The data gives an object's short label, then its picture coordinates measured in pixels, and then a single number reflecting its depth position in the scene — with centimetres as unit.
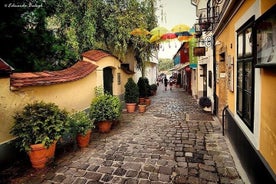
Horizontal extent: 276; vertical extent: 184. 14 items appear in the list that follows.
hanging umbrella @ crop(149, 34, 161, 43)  1121
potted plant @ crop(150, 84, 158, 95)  1933
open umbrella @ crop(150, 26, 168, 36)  1123
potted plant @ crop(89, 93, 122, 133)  699
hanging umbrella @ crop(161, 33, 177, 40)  1157
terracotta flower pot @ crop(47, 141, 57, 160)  460
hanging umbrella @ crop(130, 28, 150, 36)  1063
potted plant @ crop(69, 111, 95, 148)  548
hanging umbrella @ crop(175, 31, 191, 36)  1154
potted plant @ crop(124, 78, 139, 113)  1083
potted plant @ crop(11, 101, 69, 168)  433
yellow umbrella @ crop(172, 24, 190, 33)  1124
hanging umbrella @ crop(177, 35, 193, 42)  1190
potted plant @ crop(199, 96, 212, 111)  1009
